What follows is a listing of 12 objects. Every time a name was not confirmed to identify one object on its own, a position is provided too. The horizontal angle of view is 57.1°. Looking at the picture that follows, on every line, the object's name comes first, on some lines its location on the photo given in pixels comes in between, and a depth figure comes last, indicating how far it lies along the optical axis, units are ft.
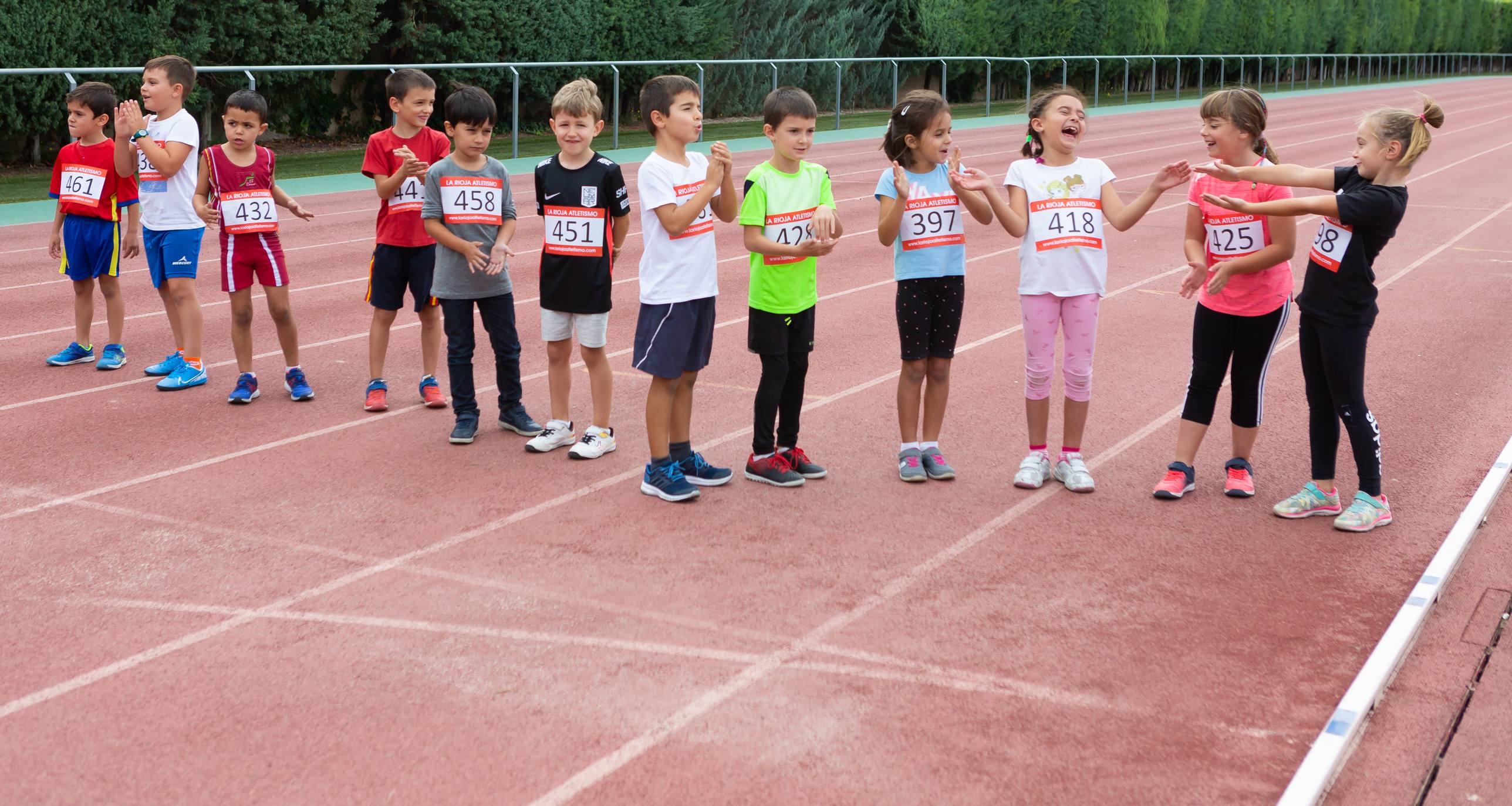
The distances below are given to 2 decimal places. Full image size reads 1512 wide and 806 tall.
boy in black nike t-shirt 20.35
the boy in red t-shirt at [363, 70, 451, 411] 23.15
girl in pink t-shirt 18.35
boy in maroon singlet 24.11
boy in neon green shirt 18.66
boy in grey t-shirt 21.53
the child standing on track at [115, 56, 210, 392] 24.94
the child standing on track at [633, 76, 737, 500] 18.76
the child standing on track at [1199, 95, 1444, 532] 17.16
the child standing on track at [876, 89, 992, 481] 19.13
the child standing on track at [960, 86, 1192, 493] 19.25
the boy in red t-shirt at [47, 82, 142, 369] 26.48
